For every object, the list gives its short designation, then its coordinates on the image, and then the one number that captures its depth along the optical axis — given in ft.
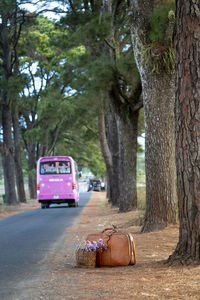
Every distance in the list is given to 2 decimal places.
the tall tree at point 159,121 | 38.47
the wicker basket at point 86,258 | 25.02
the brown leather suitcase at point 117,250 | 24.75
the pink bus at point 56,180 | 100.89
